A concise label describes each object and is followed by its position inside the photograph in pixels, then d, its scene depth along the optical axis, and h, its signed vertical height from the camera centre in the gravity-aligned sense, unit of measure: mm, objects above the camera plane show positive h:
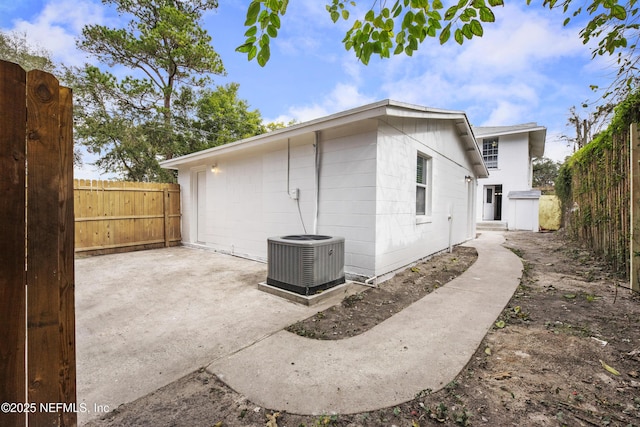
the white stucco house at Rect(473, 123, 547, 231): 13492 +1685
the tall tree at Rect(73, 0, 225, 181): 11133 +5358
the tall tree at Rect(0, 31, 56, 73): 11711 +6470
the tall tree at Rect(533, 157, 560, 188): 26172 +3523
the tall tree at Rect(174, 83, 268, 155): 13508 +4535
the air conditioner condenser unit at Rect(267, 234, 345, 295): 3926 -846
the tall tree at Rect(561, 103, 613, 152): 14992 +4446
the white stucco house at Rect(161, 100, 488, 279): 4730 +450
